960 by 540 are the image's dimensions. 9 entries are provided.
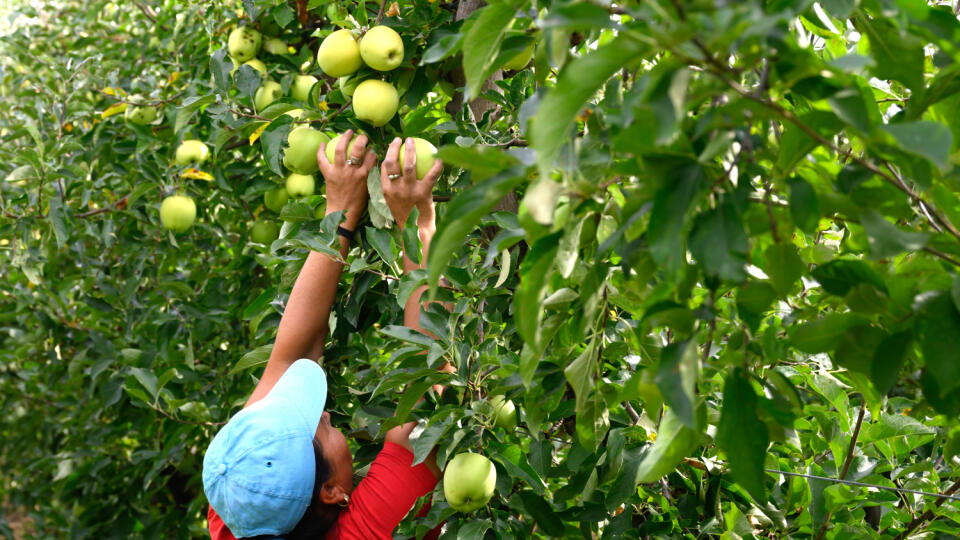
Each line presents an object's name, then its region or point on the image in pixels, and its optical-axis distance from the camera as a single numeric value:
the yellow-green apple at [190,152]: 2.38
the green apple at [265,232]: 2.39
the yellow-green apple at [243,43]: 2.20
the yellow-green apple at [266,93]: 2.11
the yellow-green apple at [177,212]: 2.38
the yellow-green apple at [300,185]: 2.04
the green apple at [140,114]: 2.54
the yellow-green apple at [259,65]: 2.16
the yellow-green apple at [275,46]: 2.23
